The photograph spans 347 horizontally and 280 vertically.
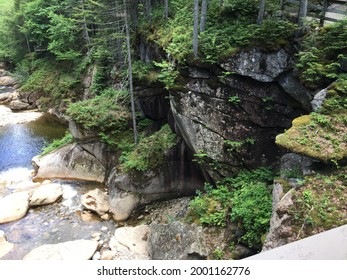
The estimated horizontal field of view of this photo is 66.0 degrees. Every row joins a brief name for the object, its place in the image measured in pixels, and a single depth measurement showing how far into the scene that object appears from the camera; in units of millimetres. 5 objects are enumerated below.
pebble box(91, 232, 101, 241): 12734
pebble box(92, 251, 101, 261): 11492
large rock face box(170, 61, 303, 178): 11312
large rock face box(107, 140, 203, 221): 14609
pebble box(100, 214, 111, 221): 14209
